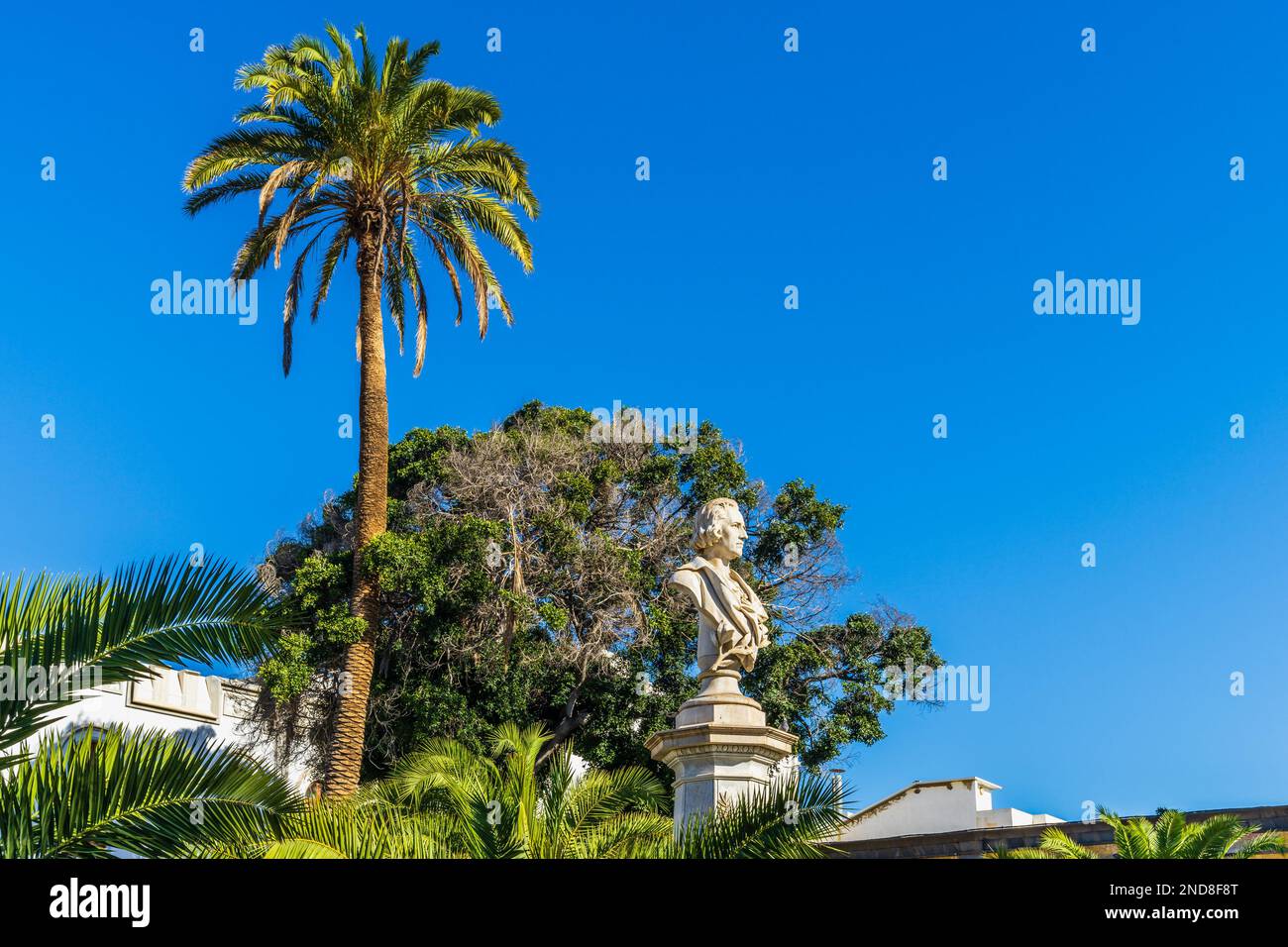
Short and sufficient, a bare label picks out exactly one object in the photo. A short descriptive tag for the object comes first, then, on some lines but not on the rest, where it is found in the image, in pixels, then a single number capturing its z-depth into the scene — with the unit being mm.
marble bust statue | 10977
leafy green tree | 20828
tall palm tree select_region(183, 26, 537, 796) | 20219
